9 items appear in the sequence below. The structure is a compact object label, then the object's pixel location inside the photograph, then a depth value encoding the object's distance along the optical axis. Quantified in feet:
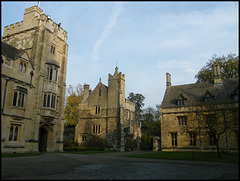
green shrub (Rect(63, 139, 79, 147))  109.52
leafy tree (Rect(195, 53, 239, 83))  125.08
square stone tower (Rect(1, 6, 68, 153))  72.23
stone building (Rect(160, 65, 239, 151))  91.14
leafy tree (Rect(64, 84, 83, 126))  152.62
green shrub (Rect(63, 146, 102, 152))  97.13
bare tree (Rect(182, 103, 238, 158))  65.72
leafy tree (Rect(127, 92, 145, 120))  219.41
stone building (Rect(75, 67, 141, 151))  118.93
